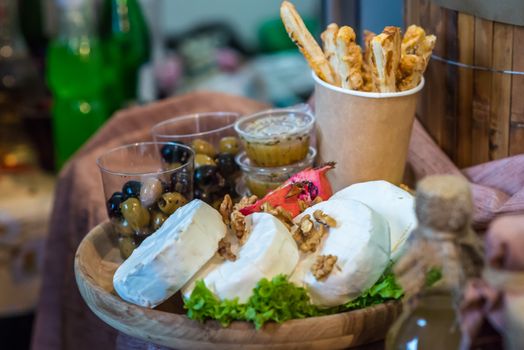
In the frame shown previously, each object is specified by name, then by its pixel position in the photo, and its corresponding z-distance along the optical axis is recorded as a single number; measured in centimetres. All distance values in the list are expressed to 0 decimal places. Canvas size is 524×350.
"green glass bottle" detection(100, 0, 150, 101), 168
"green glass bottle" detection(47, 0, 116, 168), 161
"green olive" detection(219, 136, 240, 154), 96
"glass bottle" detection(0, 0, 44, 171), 175
